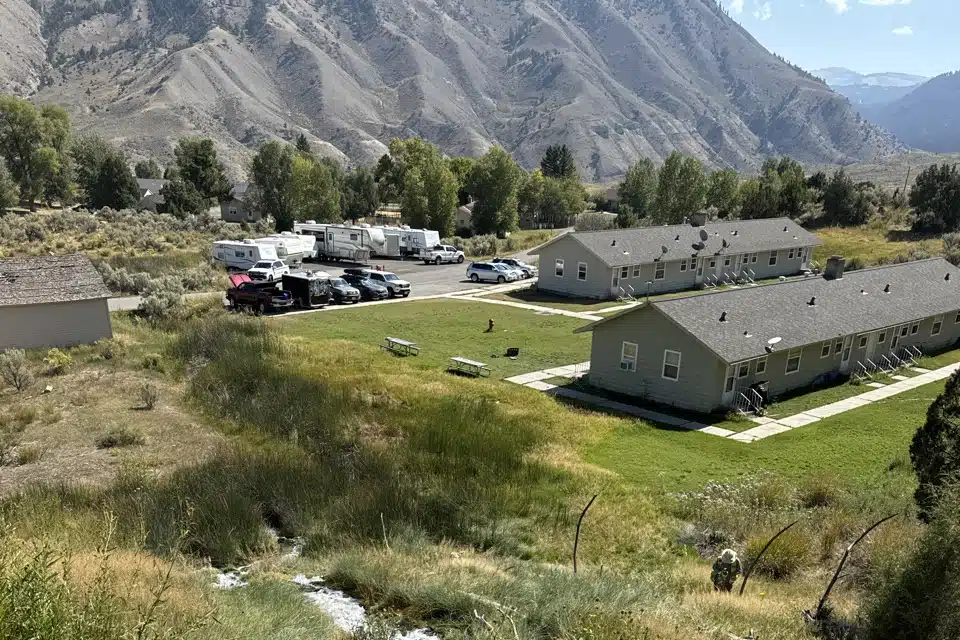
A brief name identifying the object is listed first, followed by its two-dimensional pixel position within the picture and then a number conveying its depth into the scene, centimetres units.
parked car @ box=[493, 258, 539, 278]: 5156
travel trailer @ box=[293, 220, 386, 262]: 5609
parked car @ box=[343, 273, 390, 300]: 4184
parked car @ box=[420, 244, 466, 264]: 5841
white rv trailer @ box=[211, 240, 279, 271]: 4761
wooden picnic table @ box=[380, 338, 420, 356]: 2880
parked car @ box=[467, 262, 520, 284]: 4941
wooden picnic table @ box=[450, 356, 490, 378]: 2609
